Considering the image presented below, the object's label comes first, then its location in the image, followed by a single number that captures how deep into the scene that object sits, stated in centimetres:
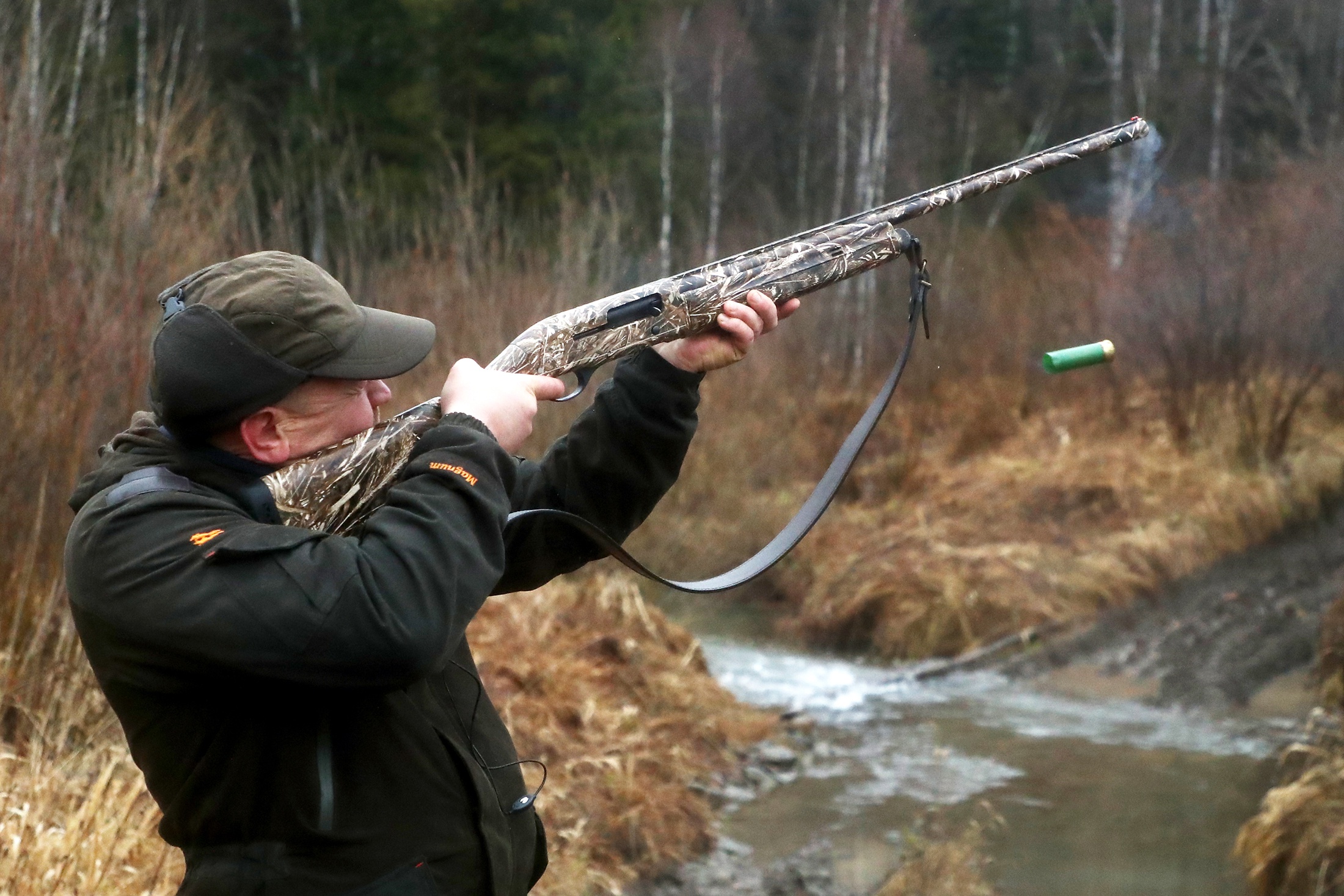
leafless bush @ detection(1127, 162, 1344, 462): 1279
